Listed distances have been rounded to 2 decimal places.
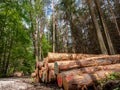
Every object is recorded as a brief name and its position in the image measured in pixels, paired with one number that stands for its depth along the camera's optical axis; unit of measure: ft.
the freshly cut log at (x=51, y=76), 12.51
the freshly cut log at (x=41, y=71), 14.17
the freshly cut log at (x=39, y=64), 15.23
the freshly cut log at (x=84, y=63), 11.37
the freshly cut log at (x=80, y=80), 9.30
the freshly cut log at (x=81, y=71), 10.34
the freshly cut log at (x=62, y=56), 13.50
